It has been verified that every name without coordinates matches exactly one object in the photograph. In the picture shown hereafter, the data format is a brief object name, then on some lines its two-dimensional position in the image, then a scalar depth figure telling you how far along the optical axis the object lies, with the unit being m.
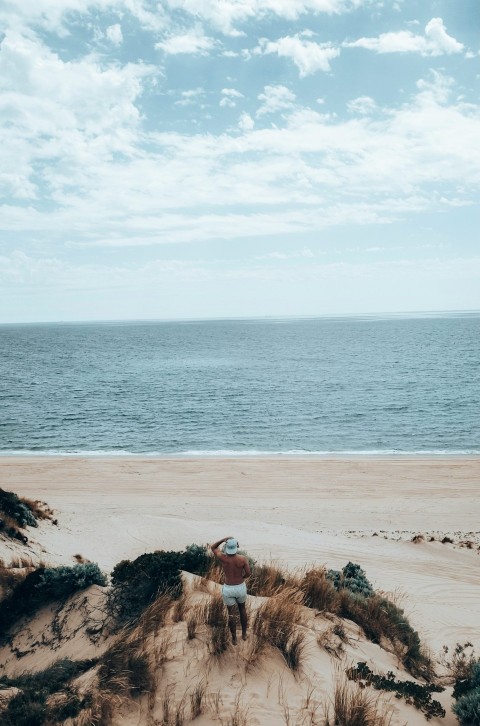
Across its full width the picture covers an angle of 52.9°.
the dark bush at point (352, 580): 10.27
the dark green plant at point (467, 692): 6.07
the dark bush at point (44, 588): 8.63
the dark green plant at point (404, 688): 6.29
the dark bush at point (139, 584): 7.98
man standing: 6.66
